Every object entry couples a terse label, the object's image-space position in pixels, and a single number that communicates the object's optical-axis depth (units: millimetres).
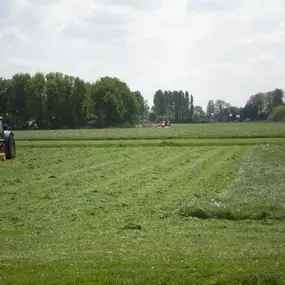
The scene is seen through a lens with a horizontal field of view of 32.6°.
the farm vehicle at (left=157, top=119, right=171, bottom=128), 138525
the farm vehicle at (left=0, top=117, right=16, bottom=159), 35622
